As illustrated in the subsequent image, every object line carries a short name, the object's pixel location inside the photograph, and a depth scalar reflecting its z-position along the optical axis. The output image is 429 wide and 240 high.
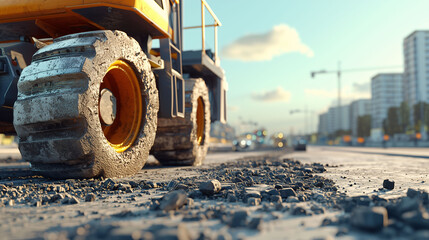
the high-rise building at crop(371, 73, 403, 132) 140.50
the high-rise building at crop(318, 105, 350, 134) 195.23
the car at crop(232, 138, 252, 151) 37.16
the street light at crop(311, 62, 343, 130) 77.38
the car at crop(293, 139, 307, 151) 30.29
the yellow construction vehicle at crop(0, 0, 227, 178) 3.77
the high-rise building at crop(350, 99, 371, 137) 174.88
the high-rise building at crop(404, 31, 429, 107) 106.12
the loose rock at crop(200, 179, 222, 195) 3.35
